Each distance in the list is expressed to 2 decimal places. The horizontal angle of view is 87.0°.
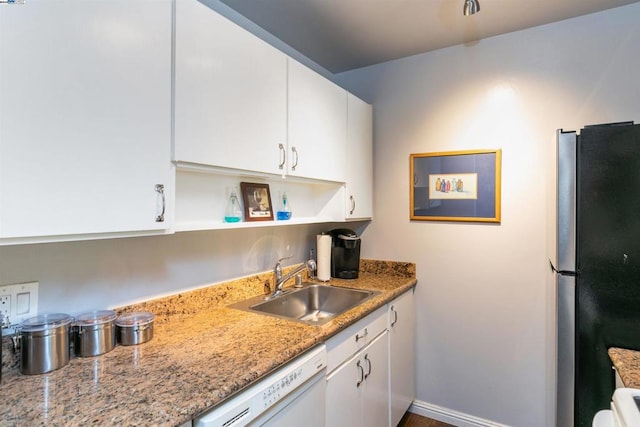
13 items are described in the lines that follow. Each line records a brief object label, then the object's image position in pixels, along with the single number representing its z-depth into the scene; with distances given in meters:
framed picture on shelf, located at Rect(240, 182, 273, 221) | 1.73
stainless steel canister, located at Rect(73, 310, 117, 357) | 1.11
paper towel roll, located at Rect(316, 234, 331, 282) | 2.26
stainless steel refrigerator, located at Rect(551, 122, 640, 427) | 1.36
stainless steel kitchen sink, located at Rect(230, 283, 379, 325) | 1.87
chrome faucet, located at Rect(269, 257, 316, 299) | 1.94
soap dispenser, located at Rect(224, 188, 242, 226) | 1.69
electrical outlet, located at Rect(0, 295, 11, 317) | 1.03
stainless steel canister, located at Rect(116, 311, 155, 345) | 1.19
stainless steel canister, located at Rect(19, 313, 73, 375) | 0.99
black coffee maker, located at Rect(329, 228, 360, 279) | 2.29
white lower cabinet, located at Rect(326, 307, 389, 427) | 1.44
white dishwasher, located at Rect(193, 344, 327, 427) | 0.93
